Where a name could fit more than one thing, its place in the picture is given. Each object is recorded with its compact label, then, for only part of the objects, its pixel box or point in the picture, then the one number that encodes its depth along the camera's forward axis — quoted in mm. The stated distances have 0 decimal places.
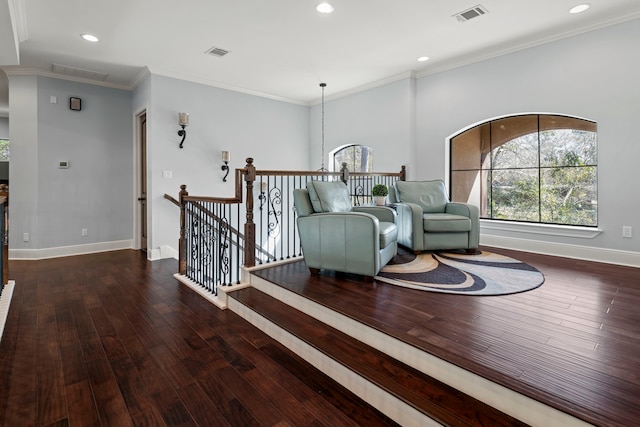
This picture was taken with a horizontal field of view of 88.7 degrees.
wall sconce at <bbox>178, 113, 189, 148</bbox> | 4977
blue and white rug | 2713
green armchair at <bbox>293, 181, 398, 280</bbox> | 2789
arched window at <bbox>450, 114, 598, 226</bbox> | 4137
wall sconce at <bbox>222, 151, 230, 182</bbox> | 5536
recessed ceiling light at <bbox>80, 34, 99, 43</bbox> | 3793
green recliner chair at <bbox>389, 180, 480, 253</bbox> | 3836
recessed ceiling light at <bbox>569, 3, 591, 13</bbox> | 3237
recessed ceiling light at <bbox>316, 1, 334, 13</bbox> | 3207
